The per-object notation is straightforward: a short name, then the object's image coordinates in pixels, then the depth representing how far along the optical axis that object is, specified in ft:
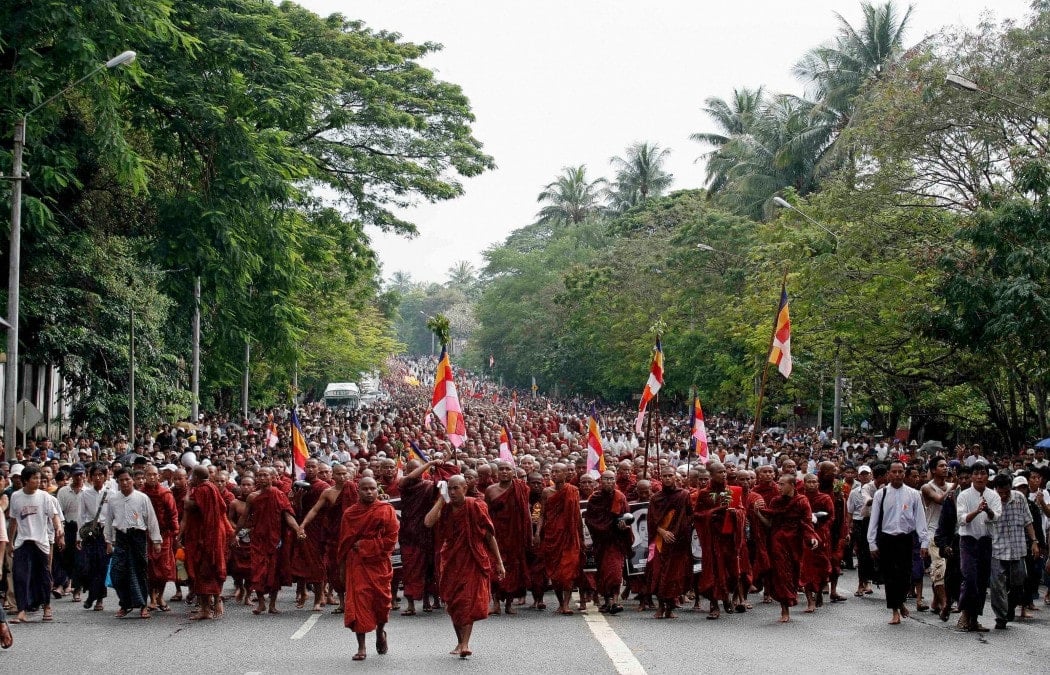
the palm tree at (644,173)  293.84
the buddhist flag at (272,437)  99.66
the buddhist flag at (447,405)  59.11
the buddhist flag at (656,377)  69.51
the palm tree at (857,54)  163.94
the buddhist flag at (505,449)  66.20
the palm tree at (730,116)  220.43
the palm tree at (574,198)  339.57
